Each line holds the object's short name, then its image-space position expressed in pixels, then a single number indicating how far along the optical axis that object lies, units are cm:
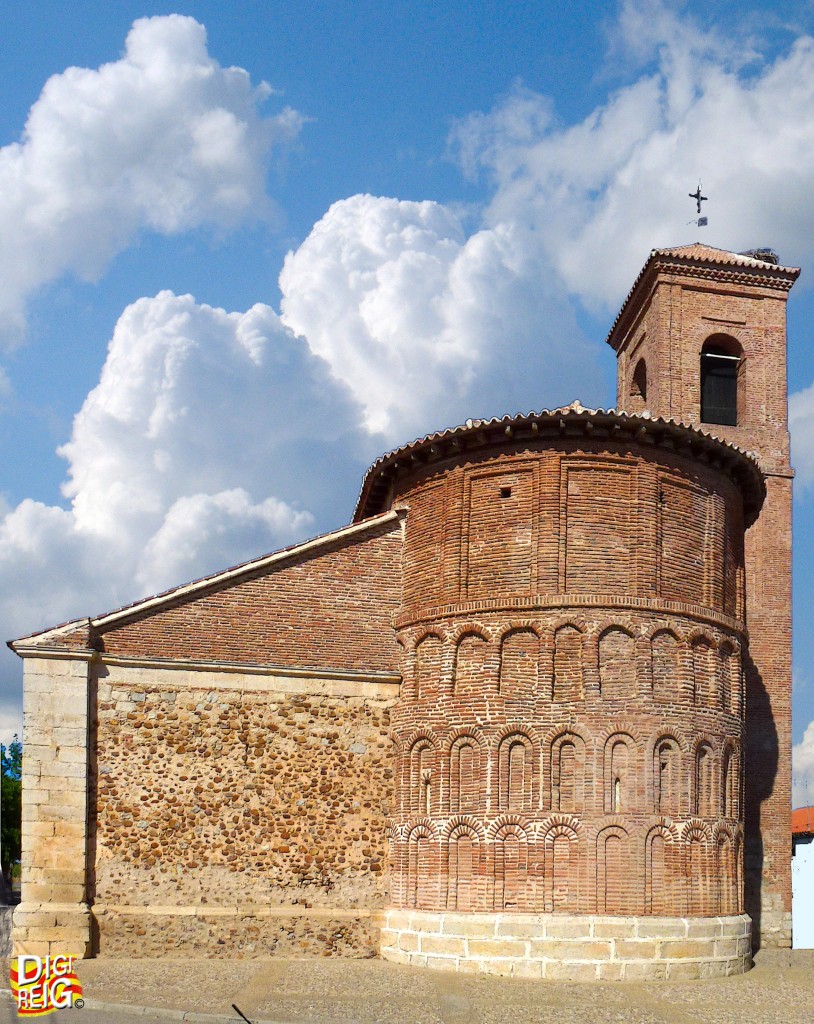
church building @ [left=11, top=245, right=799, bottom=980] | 1505
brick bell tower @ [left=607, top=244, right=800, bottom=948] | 2080
